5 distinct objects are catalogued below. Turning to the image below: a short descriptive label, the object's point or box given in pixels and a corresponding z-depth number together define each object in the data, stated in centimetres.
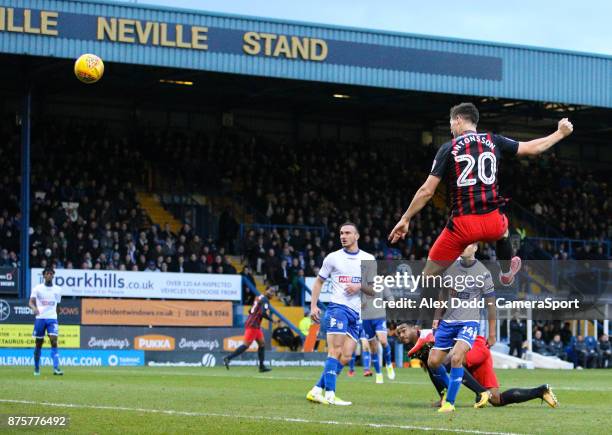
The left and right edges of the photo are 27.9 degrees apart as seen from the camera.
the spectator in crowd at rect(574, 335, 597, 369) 3688
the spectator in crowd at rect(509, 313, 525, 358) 3669
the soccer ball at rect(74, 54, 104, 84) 2550
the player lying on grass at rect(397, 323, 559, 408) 1500
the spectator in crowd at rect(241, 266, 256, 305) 3822
